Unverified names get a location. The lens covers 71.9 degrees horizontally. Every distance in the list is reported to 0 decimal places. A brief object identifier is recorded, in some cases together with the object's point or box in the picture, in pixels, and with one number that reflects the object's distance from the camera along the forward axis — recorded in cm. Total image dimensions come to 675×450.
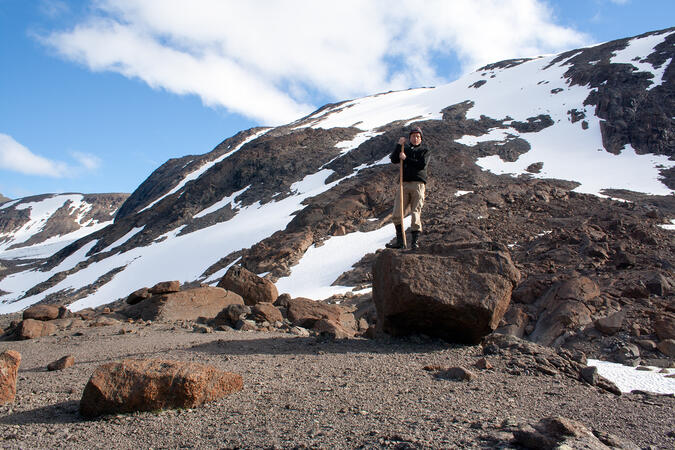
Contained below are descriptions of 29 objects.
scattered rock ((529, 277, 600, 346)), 1159
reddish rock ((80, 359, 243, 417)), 434
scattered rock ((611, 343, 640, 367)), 915
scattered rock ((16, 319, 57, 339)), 952
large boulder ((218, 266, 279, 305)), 1388
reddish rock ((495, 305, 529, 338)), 1242
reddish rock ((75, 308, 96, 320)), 1201
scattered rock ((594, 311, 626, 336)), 1070
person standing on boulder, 834
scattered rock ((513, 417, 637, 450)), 326
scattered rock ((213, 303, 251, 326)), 1006
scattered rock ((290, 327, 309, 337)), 927
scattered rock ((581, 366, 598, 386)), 580
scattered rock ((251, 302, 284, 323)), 1034
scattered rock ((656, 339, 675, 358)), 944
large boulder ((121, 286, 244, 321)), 1177
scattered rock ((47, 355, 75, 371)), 640
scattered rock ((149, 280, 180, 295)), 1258
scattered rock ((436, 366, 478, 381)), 540
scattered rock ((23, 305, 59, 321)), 1197
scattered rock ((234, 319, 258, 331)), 956
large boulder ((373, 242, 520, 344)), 675
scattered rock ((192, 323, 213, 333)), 927
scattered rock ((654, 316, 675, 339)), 1019
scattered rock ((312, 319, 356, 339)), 801
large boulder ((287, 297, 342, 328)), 1080
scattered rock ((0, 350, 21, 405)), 476
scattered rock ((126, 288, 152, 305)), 1323
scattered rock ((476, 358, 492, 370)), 598
